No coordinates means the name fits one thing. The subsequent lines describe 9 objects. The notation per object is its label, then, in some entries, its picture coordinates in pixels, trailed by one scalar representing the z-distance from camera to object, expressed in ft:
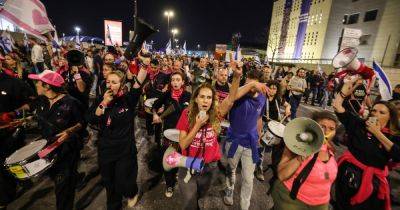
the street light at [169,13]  78.46
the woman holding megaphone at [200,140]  9.31
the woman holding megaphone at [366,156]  9.64
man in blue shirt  11.28
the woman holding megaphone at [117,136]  10.46
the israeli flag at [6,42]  32.65
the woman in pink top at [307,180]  7.63
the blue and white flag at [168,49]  60.51
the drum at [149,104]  15.51
